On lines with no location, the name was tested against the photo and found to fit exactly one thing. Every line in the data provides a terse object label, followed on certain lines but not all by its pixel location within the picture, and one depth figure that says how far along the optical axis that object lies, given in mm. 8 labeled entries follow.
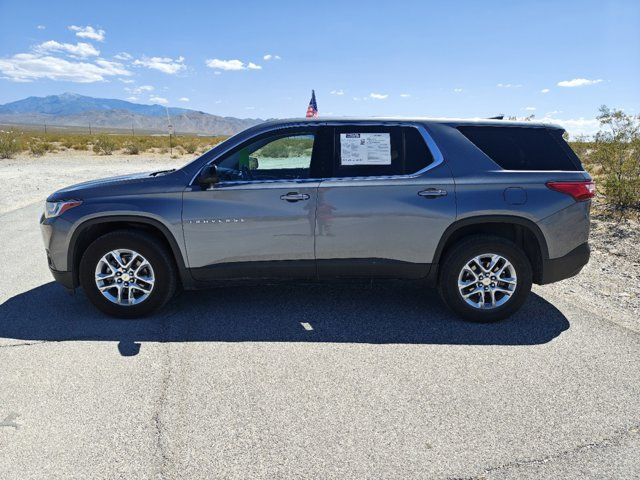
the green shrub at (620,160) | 9750
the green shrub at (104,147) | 35159
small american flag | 7607
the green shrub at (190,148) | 39919
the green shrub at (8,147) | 28688
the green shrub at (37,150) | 31500
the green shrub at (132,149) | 36188
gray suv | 4457
